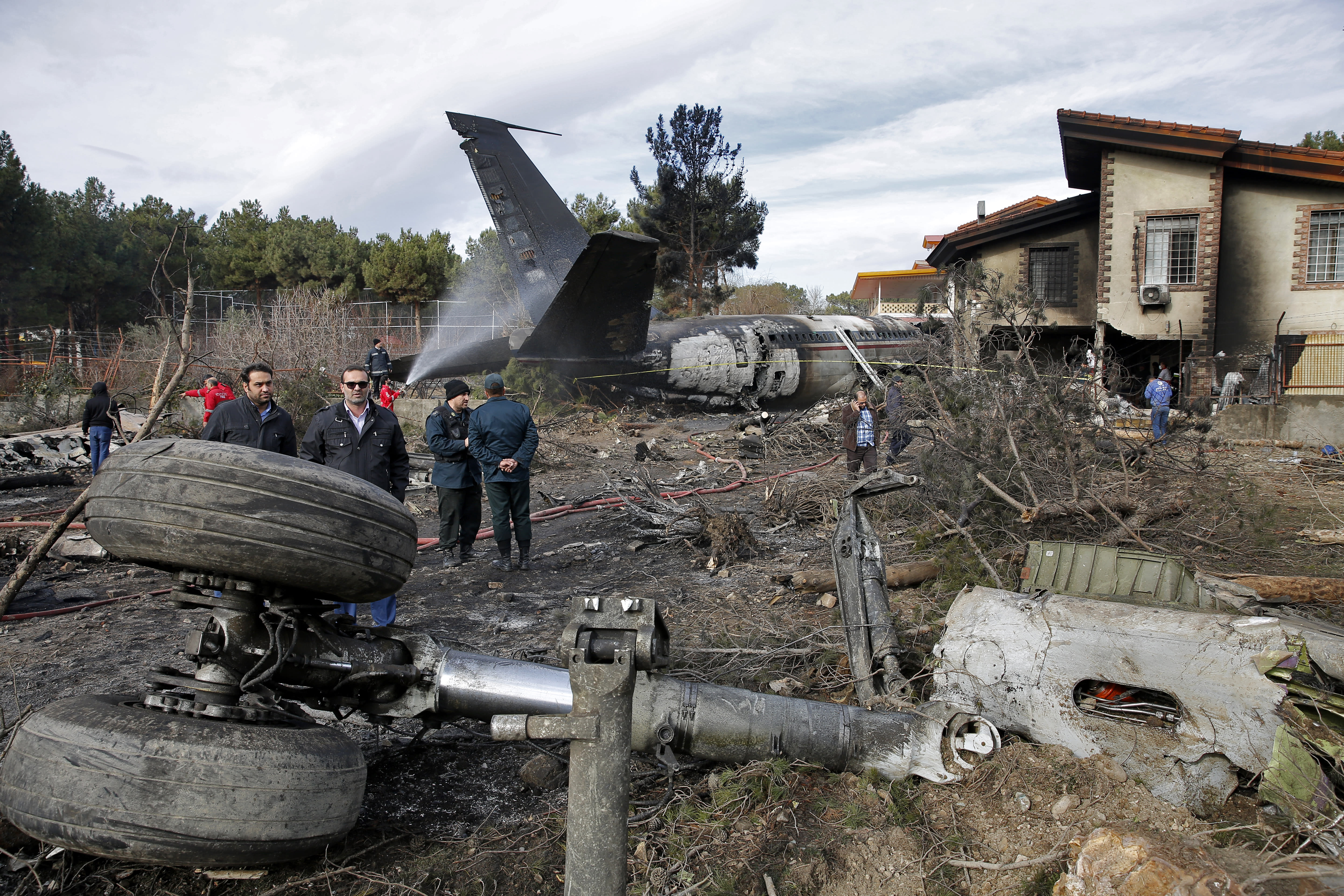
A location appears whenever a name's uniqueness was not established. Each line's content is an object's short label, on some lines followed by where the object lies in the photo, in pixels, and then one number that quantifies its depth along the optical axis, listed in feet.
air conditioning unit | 58.59
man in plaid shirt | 30.68
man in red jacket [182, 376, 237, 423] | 28.91
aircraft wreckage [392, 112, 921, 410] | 47.26
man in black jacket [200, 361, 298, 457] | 15.06
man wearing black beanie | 22.90
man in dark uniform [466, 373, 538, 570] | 22.34
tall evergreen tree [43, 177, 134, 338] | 90.38
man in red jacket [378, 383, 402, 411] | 41.55
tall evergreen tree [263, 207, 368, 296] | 114.83
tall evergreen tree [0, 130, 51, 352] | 77.46
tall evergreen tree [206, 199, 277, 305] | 115.75
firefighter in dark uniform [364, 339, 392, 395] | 47.60
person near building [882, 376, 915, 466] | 29.84
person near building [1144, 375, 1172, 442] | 41.19
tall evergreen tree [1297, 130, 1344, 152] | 113.39
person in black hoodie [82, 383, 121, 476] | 36.58
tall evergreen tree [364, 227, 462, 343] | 107.86
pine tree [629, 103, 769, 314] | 103.35
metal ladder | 55.11
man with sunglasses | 16.25
